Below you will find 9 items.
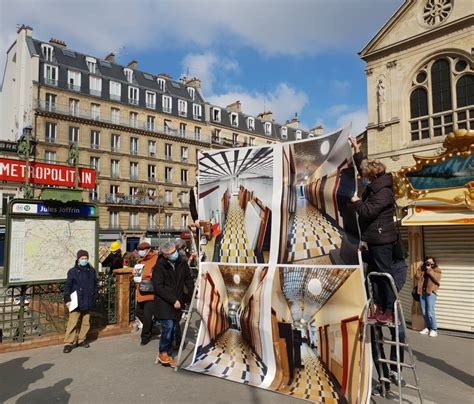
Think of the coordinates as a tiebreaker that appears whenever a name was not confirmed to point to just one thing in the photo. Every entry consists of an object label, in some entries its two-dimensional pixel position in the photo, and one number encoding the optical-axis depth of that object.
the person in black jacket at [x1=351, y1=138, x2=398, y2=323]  4.64
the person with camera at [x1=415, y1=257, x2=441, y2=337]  8.86
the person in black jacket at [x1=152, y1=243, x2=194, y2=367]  6.22
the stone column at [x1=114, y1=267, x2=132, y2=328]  8.65
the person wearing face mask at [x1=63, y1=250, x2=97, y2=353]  7.16
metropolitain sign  8.66
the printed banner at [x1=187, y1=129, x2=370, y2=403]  4.74
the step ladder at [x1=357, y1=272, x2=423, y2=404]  4.27
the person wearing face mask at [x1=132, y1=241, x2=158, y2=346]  7.32
